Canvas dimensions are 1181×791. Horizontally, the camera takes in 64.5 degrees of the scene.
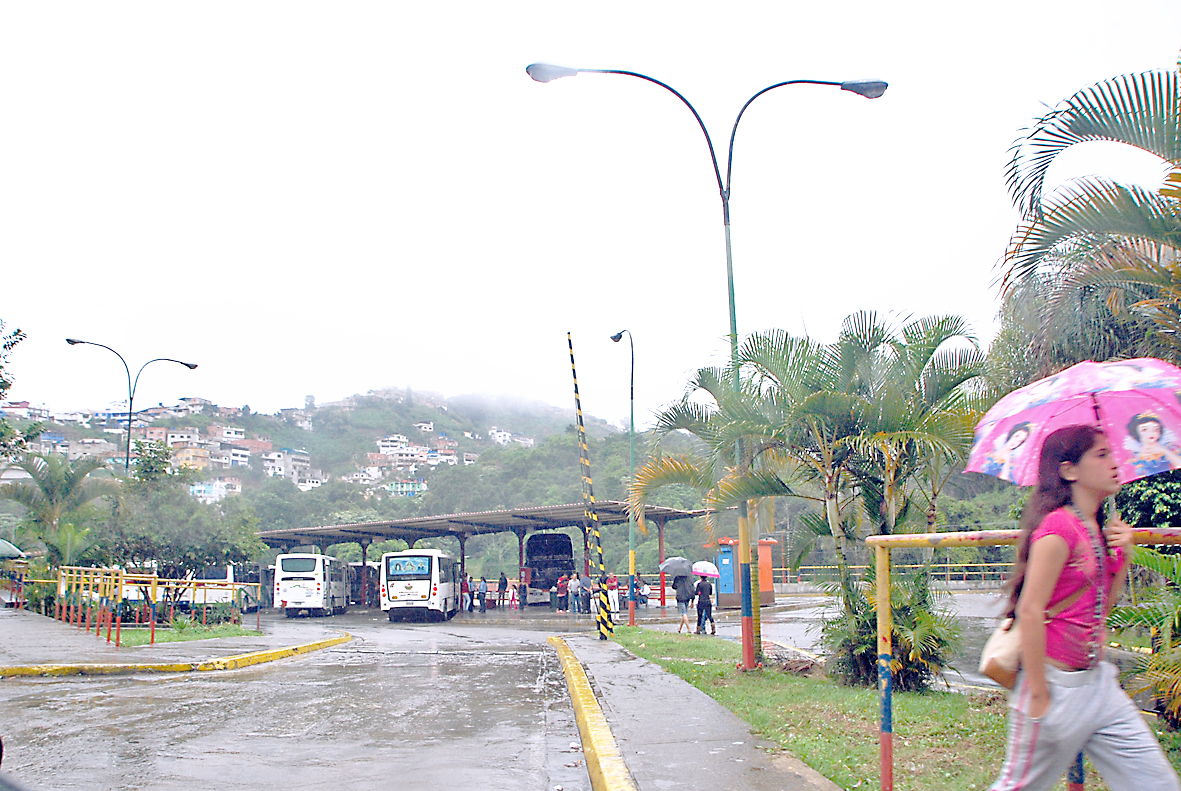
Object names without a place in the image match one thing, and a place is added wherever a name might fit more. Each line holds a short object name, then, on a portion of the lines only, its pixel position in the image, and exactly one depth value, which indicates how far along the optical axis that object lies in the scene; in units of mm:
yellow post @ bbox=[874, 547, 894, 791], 4812
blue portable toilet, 32562
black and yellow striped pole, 19328
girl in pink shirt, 3176
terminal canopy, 34344
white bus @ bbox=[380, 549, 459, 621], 32875
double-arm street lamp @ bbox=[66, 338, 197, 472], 30858
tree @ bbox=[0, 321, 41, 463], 18828
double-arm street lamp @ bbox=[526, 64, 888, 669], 11898
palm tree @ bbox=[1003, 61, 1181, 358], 6793
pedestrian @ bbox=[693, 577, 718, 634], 21234
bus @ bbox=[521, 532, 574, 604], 42938
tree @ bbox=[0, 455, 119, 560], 33094
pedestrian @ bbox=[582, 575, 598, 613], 34406
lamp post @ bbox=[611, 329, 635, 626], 24766
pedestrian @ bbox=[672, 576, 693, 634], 24906
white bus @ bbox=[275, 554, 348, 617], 36469
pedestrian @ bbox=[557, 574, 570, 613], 35931
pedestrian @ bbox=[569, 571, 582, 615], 34188
